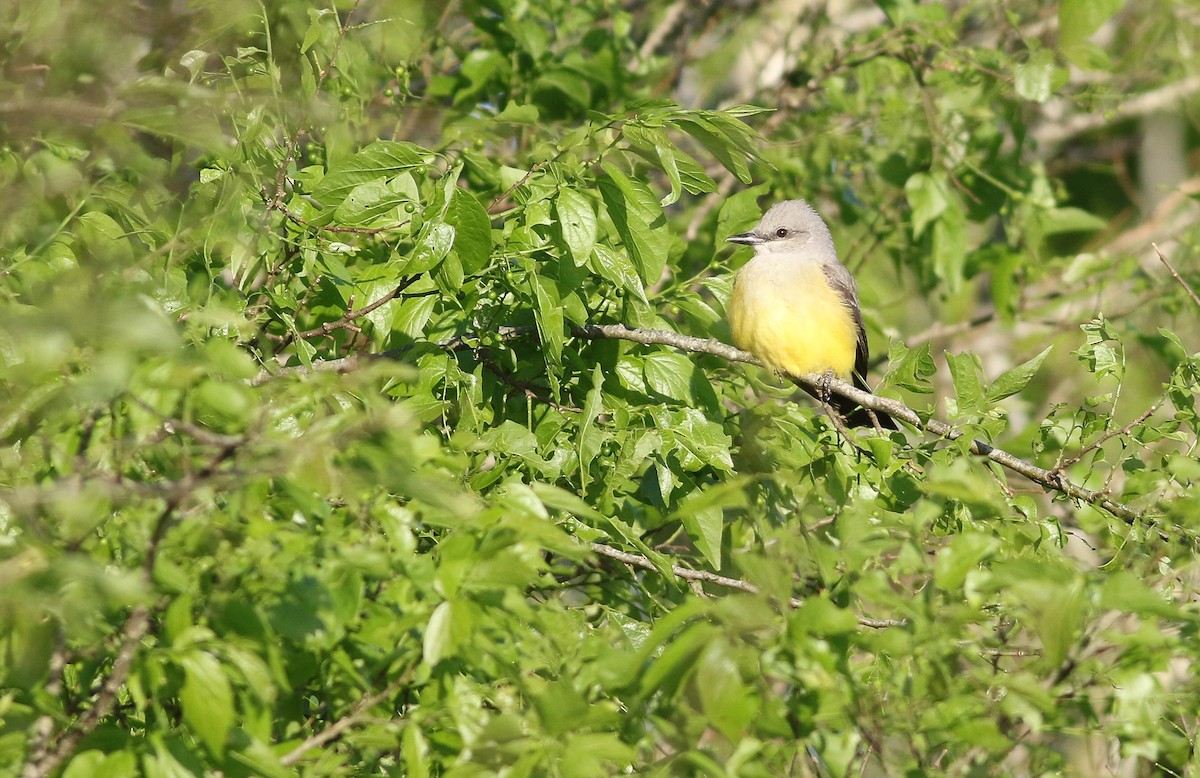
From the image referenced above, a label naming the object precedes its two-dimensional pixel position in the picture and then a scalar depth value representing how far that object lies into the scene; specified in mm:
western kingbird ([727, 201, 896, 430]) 10656
